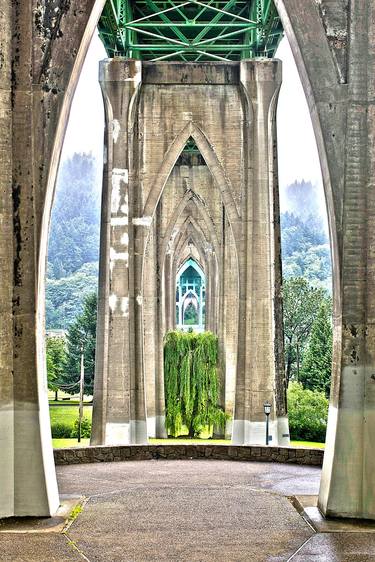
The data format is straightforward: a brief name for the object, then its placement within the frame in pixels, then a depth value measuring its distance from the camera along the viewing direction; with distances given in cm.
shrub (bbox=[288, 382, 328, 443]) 4419
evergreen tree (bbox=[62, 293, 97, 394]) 5881
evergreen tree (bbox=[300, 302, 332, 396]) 5353
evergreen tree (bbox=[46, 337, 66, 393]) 6044
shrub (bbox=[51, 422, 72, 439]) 4716
